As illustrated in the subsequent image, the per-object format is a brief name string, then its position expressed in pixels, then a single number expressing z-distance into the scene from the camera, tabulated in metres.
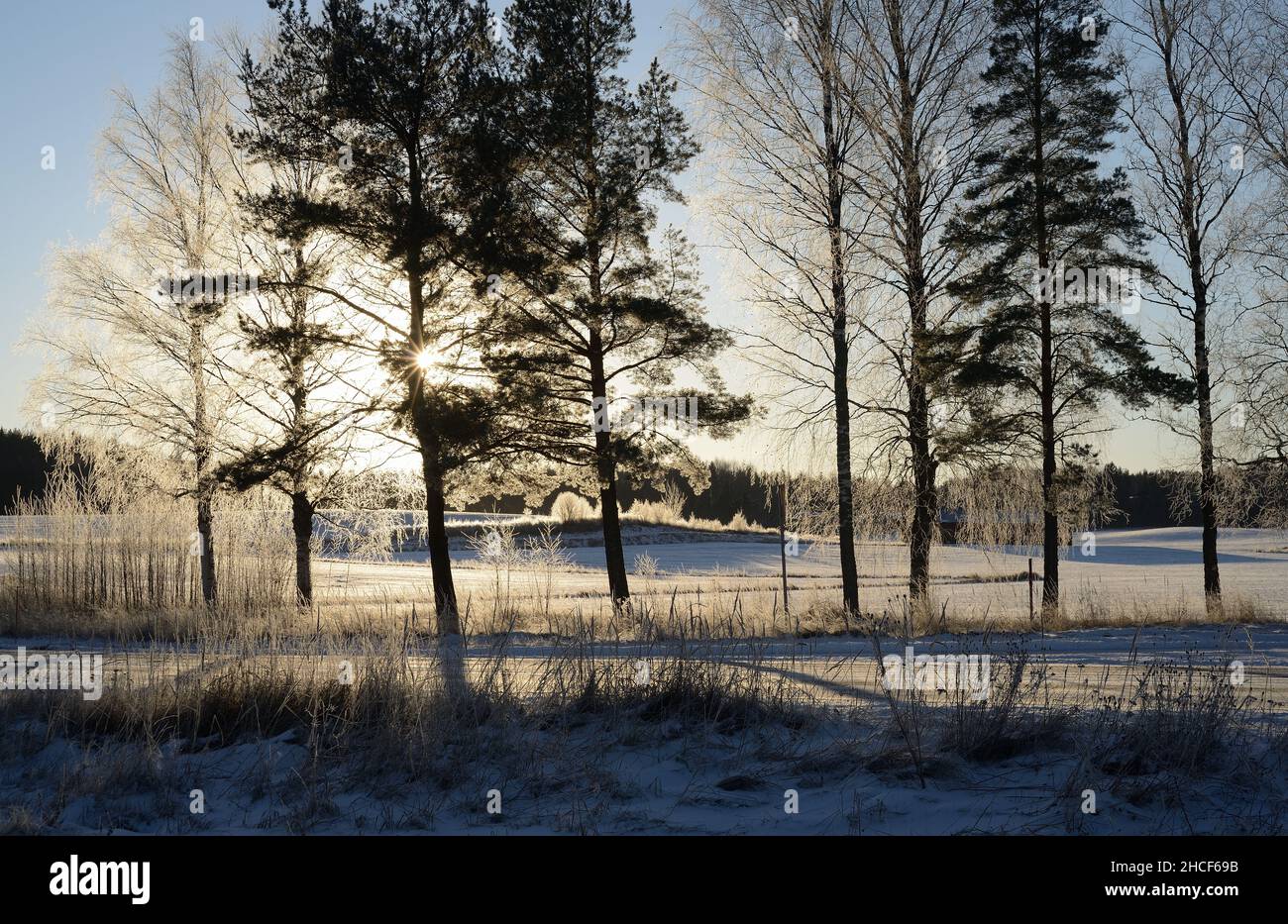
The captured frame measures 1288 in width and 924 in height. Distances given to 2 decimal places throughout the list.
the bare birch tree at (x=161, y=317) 19.47
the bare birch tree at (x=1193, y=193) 20.38
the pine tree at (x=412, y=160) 17.44
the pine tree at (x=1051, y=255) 19.62
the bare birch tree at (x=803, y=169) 18.16
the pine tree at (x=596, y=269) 19.39
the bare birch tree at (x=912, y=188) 18.27
